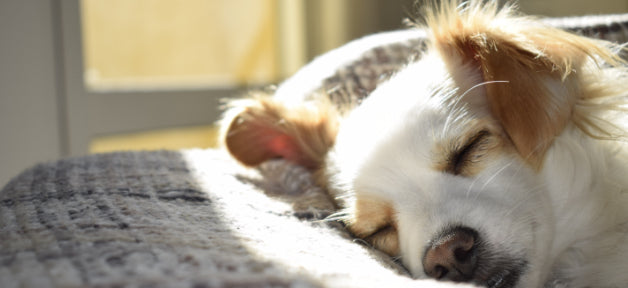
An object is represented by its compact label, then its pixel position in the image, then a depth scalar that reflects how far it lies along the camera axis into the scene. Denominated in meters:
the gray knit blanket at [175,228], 0.42
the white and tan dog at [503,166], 0.50
